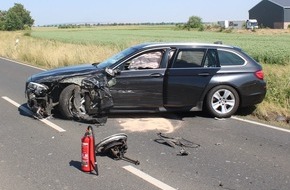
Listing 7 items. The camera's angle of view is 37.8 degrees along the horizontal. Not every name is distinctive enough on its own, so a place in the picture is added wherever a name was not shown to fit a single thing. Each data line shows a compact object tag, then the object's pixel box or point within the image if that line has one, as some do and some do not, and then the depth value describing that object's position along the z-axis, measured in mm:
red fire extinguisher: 5023
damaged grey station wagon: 8219
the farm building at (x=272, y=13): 109625
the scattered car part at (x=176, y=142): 6570
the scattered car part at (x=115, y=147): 5641
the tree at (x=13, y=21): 120188
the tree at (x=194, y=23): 121062
